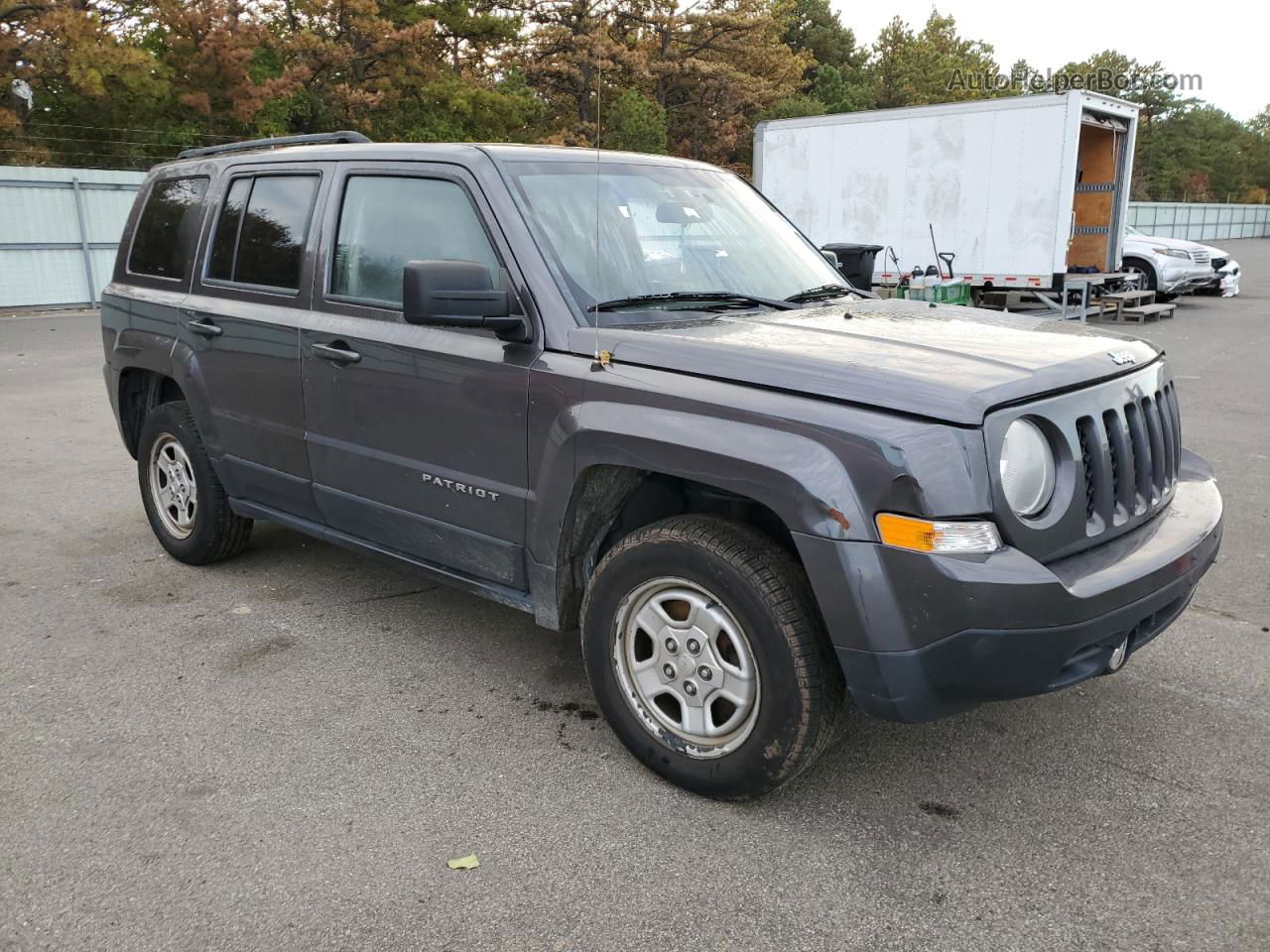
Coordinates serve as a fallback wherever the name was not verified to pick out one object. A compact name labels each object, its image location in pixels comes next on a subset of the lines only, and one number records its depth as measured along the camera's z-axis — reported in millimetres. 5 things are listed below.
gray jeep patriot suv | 2709
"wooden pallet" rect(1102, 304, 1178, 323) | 16845
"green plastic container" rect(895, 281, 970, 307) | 14297
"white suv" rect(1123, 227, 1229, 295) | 18625
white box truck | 14570
